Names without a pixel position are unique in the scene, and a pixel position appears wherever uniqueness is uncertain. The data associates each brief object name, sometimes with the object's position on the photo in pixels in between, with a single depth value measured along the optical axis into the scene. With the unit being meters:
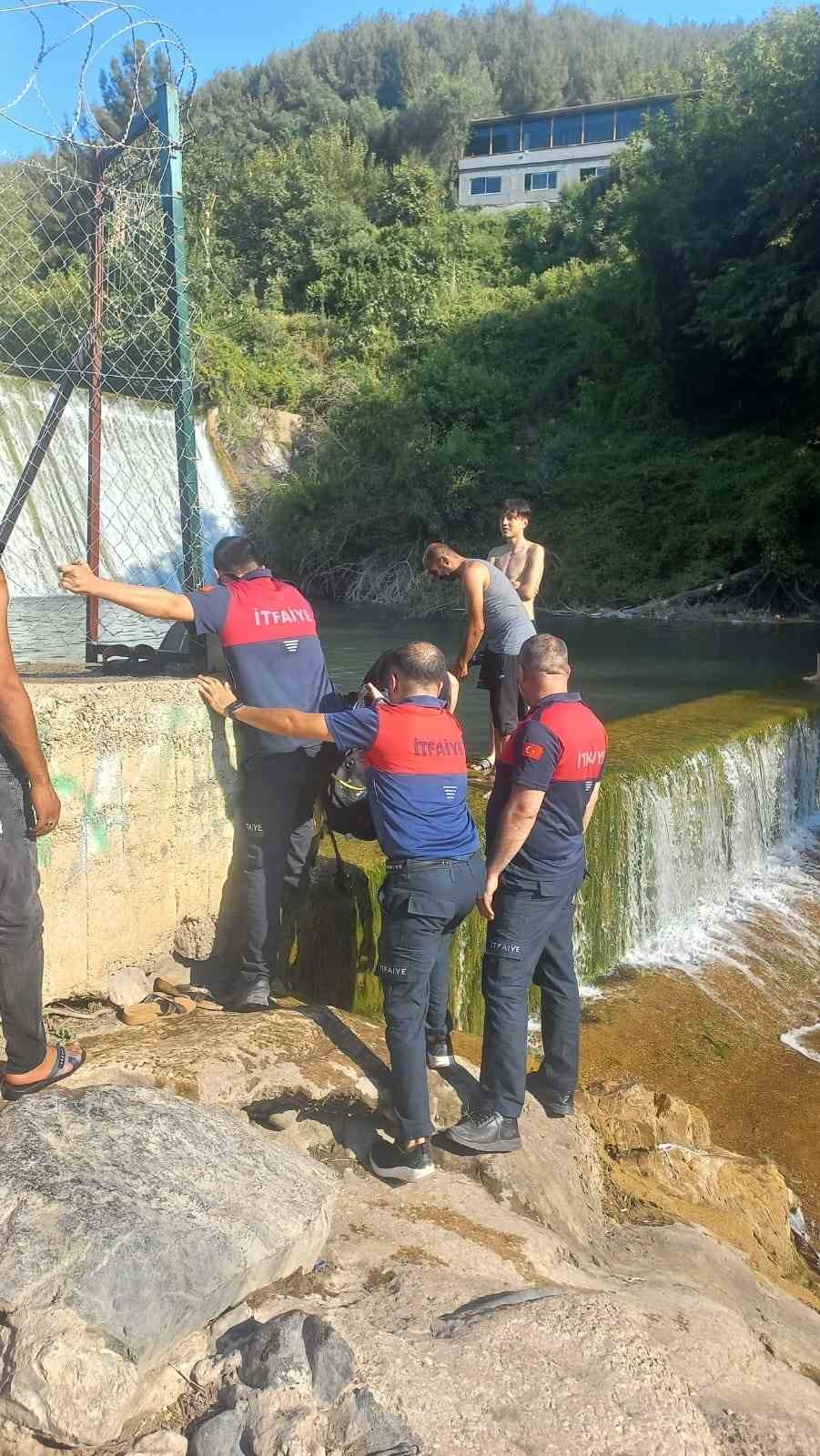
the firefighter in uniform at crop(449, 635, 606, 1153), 3.94
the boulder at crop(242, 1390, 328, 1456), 2.21
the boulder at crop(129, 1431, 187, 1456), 2.21
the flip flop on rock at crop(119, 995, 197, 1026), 4.30
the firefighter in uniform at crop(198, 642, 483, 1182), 3.64
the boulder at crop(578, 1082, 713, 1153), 4.88
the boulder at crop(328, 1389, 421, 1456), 2.23
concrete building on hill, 52.00
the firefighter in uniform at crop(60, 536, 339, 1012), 4.36
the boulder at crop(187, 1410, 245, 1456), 2.22
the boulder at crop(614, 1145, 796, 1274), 4.44
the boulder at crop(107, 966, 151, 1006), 4.41
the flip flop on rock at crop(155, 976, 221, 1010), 4.50
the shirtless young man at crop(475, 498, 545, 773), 6.88
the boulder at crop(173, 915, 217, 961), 4.72
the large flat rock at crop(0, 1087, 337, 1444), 2.21
